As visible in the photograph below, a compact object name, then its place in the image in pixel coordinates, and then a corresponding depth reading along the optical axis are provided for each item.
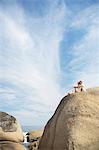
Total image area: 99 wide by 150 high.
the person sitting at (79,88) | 4.95
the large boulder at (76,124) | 4.27
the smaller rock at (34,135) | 11.85
